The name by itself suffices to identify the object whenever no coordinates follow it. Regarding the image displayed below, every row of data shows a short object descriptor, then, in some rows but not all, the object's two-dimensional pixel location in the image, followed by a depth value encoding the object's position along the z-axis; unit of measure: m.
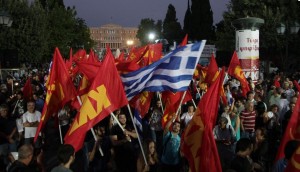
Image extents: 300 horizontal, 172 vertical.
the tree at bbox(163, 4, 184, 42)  74.62
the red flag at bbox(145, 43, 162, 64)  12.85
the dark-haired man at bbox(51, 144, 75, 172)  4.97
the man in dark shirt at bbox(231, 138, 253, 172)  5.63
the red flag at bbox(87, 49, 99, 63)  13.65
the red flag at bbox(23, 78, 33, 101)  12.56
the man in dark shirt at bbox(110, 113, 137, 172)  7.30
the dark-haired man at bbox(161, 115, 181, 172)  7.38
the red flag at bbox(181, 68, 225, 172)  5.50
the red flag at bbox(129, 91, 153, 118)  9.76
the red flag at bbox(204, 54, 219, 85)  13.07
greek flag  8.31
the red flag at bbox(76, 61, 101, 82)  9.07
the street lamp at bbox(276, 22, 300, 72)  19.64
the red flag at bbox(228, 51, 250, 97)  13.70
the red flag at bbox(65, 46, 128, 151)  6.40
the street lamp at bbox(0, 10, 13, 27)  15.42
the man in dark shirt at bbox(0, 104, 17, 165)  8.80
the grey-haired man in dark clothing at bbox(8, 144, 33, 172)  5.37
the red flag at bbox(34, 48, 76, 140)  8.59
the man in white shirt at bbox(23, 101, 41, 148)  9.22
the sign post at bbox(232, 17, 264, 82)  19.14
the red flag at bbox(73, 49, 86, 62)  19.59
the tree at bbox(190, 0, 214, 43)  55.12
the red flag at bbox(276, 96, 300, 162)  5.54
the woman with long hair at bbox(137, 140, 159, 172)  6.73
